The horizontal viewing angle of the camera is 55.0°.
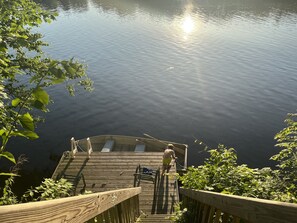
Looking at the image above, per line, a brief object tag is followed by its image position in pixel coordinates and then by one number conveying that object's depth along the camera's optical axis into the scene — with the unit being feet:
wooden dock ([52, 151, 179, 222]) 44.78
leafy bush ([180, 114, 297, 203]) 14.76
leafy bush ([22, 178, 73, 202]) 15.72
